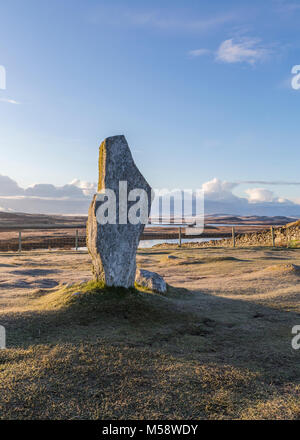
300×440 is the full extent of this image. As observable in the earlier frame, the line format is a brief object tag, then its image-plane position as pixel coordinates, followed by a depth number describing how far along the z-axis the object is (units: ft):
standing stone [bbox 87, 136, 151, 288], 16.89
